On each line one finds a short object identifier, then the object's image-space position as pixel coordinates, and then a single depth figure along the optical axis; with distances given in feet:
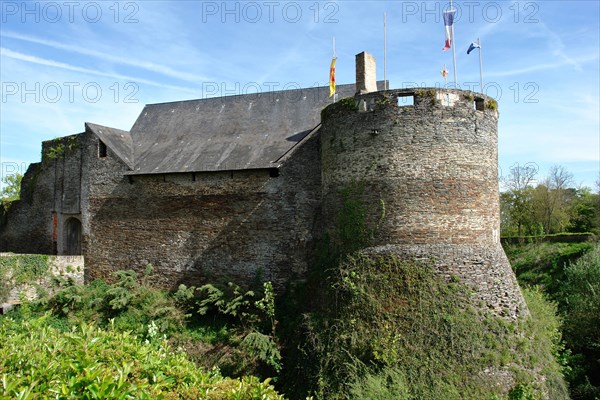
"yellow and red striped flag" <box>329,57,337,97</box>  60.44
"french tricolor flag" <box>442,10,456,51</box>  52.90
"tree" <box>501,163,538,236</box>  132.26
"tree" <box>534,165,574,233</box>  129.29
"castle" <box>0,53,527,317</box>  46.60
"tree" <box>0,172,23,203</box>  165.27
